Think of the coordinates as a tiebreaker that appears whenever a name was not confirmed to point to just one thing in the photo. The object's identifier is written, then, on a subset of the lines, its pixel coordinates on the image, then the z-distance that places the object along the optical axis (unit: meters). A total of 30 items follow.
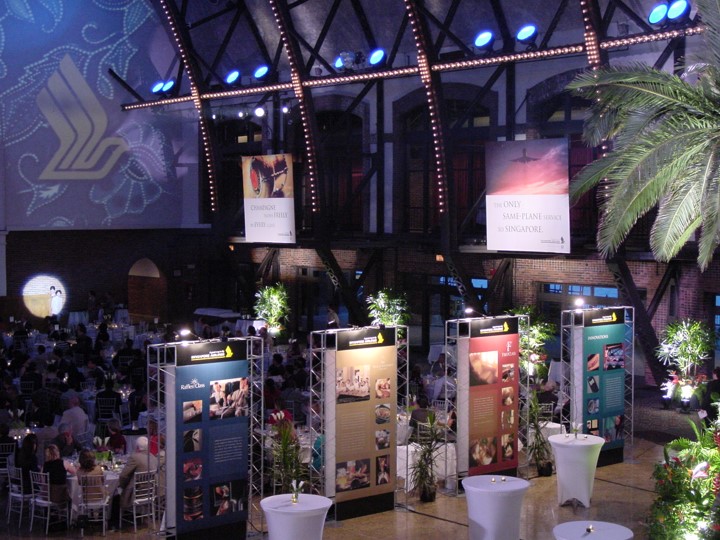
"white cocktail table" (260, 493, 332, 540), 10.34
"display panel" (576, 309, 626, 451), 14.89
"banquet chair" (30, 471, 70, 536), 12.04
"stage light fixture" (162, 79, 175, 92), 28.55
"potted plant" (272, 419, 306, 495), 12.21
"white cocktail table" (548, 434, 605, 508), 12.80
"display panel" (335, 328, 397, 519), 12.53
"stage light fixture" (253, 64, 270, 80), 26.34
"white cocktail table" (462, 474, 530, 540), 11.05
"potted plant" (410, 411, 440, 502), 13.33
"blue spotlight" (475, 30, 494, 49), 21.75
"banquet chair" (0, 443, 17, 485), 13.74
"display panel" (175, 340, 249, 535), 11.23
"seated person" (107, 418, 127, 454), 13.87
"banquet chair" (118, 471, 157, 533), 12.02
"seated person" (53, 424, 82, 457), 13.51
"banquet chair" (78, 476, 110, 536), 11.95
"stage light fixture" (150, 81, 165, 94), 28.77
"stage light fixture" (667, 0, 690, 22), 18.47
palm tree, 9.85
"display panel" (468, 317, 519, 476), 13.70
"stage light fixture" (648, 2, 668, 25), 18.95
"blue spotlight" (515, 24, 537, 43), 20.86
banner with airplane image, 18.92
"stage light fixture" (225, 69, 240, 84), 27.27
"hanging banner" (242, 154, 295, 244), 24.59
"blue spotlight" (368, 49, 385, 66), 23.27
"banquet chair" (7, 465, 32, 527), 12.40
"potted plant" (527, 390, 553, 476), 14.55
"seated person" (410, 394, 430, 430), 14.78
